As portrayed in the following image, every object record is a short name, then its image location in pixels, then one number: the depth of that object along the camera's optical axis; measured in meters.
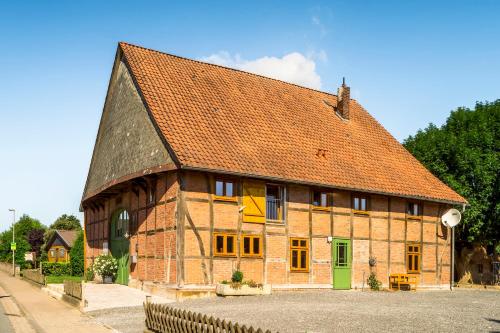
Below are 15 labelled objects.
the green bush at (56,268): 48.50
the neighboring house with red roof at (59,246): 83.69
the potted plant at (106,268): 28.42
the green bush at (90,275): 31.42
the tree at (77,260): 47.56
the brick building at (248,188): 22.56
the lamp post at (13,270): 52.83
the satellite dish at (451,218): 29.74
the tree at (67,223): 115.50
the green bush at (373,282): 26.92
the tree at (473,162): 35.22
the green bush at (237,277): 22.56
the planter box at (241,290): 21.77
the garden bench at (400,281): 27.34
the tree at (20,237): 72.06
